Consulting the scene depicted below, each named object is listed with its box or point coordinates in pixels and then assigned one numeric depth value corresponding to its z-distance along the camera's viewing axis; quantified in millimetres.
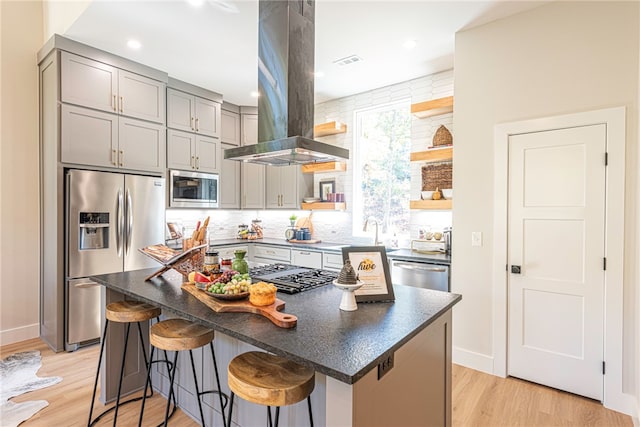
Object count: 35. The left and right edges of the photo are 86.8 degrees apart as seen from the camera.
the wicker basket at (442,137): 3691
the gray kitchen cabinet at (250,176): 5191
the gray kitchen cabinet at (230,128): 4965
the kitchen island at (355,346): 1139
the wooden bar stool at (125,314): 2043
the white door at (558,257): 2445
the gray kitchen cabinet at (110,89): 3242
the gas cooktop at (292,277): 2078
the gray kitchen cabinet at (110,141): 3256
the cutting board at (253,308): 1430
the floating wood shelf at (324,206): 4672
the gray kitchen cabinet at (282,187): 5012
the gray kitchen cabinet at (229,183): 4941
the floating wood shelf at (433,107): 3559
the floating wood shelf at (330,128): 4627
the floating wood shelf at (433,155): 3564
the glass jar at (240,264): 2118
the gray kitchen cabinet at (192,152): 4160
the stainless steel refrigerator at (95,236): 3256
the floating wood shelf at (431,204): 3580
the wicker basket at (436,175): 3777
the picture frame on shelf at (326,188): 4910
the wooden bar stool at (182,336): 1708
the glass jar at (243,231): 5262
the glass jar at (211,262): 2086
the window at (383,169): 4336
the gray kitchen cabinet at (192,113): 4148
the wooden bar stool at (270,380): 1228
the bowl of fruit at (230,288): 1682
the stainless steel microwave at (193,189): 4242
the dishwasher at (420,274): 3180
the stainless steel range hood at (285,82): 2064
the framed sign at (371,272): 1792
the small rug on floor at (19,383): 2277
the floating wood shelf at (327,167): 4602
